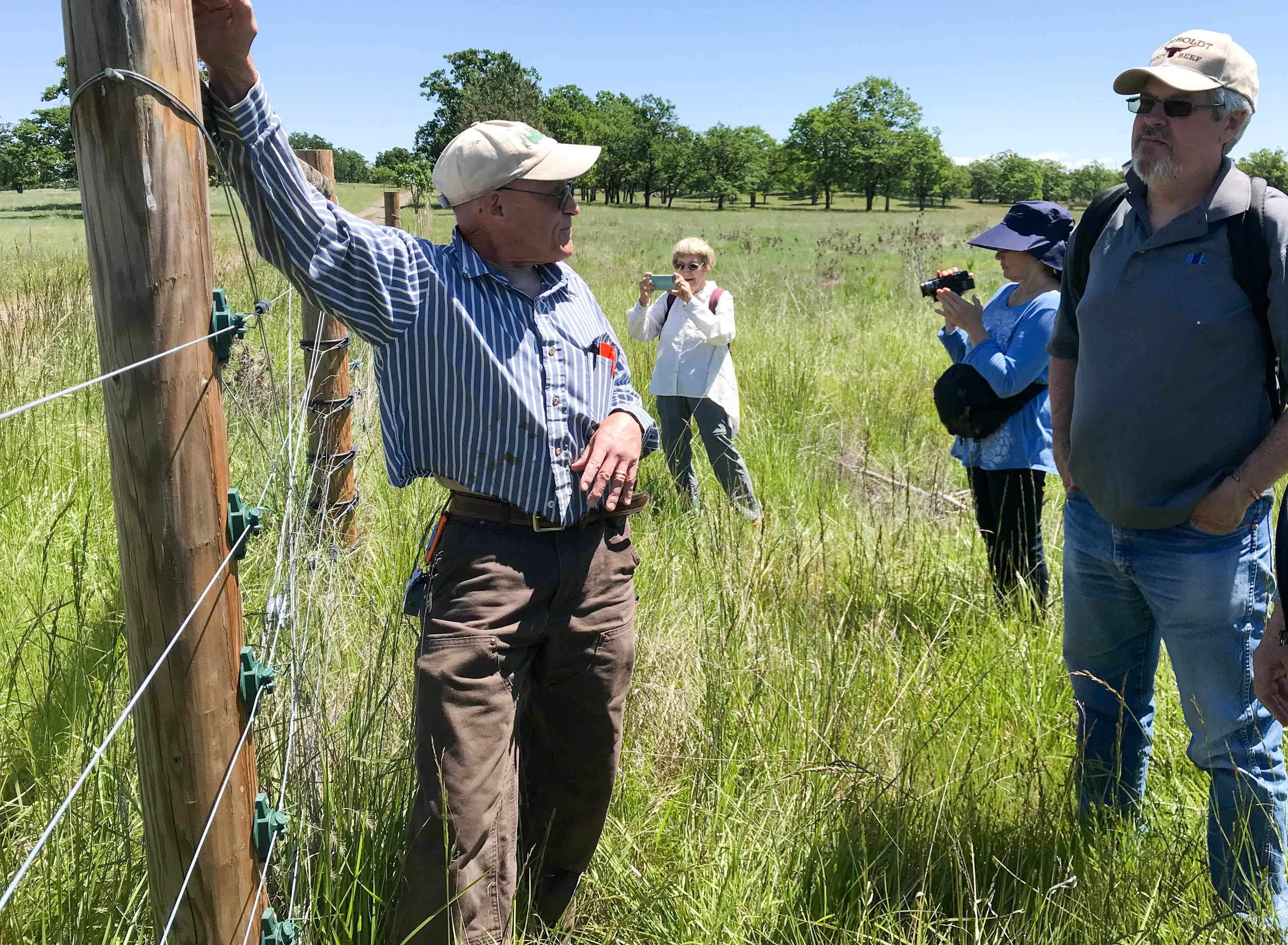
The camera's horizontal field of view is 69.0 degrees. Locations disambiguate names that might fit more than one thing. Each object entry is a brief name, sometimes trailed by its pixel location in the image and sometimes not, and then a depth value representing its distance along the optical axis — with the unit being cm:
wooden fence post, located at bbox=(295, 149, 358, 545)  360
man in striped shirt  182
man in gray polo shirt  214
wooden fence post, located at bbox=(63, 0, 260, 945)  115
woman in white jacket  536
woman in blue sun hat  363
